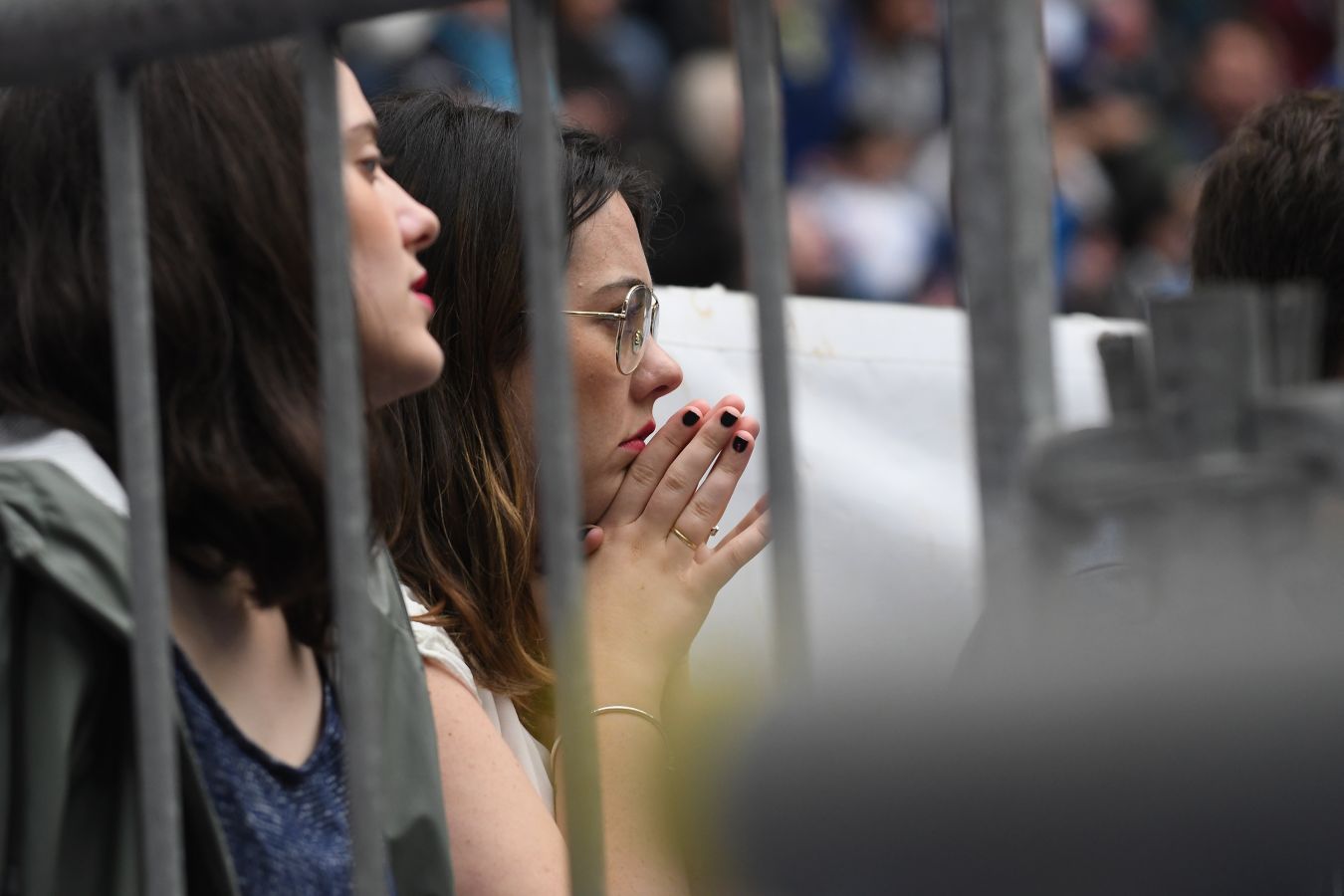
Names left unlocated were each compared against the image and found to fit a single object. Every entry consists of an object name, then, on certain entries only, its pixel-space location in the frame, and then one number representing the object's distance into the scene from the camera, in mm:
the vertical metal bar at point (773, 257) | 3910
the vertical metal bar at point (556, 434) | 4087
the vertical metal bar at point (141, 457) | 4585
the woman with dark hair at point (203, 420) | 4931
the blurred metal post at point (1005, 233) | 3477
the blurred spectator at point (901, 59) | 9079
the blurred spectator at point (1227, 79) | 10452
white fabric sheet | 5607
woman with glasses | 5313
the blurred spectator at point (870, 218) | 8230
